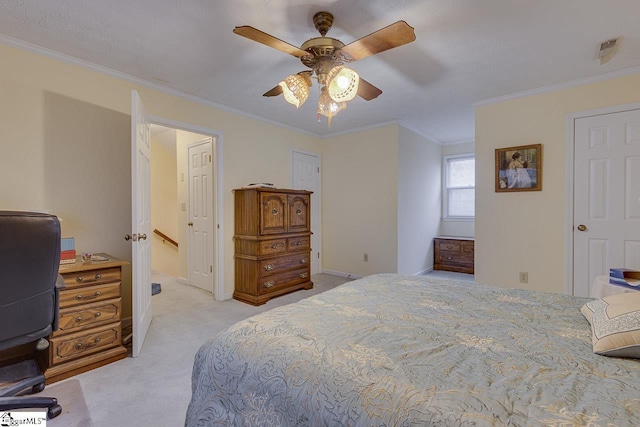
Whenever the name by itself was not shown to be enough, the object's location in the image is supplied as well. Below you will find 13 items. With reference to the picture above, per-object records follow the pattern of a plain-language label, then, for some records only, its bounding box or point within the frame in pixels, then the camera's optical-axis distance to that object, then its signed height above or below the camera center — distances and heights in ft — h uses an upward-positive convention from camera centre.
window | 18.21 +1.50
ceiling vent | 7.44 +4.23
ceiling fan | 5.33 +3.12
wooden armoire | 11.68 -1.40
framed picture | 10.63 +1.56
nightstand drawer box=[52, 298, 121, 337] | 6.57 -2.46
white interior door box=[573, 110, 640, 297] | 9.09 +0.48
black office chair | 4.08 -1.09
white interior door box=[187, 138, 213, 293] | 12.90 -0.21
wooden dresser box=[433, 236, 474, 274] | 16.61 -2.53
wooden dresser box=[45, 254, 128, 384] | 6.49 -2.59
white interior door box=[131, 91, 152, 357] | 7.43 -0.39
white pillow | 3.06 -1.30
